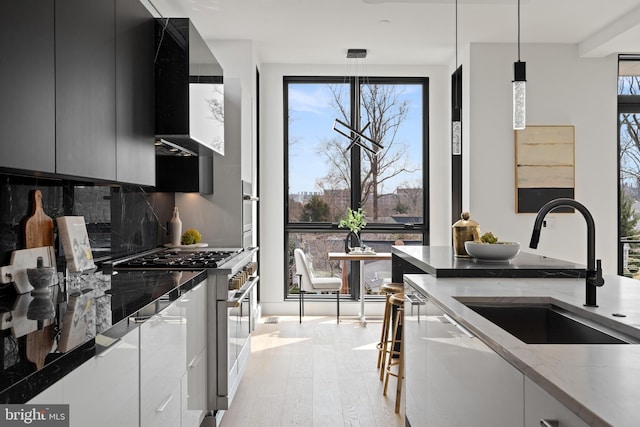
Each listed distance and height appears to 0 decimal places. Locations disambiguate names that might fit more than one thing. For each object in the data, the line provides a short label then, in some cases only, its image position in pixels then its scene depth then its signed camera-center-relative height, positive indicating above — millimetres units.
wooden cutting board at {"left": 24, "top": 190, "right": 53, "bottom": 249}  2230 -86
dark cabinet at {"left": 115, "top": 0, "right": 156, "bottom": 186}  2381 +536
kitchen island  1035 -356
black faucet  1876 -166
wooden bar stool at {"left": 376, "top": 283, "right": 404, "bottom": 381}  3867 -813
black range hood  2914 +664
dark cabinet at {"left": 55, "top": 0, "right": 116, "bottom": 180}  1826 +439
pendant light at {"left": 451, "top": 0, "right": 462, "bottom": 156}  3721 +522
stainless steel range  3047 -584
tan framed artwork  5484 +435
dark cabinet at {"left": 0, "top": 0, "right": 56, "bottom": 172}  1489 +358
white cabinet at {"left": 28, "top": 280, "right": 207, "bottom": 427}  1296 -535
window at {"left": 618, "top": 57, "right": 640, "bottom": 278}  5750 +430
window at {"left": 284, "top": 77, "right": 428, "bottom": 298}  6422 +476
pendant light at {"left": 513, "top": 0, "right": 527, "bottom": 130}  2840 +607
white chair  5805 -791
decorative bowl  2920 -235
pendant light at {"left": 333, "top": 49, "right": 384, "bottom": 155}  5728 +910
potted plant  6160 -193
